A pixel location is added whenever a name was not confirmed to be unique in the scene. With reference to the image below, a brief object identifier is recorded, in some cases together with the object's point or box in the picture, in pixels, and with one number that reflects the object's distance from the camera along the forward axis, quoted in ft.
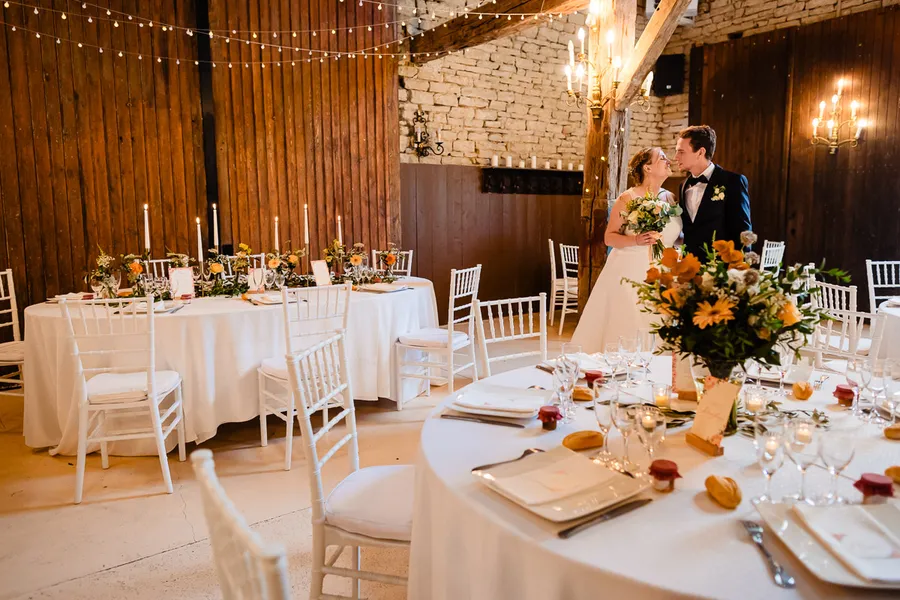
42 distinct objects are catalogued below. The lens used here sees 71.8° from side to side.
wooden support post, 14.58
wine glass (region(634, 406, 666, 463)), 4.47
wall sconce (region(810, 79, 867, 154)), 22.47
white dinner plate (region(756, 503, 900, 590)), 3.18
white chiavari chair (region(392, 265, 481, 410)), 13.58
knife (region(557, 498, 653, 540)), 3.72
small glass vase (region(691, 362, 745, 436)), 5.22
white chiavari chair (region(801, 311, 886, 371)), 8.93
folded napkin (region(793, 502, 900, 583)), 3.24
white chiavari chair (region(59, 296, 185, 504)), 9.83
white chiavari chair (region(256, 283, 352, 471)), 11.34
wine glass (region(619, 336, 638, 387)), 6.61
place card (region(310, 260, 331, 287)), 14.35
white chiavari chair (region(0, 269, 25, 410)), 12.60
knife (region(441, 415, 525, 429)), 5.59
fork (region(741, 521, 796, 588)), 3.24
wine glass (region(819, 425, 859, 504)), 3.91
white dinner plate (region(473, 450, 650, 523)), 3.90
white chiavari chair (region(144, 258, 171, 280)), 16.48
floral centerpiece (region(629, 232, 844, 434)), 4.97
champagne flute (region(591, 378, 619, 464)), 4.78
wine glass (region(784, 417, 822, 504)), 3.99
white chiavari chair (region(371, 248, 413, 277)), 17.94
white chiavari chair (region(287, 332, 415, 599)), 5.72
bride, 12.45
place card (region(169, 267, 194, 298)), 12.83
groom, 11.37
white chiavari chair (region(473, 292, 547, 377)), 8.38
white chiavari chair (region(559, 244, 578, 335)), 22.70
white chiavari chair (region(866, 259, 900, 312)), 22.04
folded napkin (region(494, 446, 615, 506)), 4.09
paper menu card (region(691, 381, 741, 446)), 4.86
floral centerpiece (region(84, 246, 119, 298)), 12.16
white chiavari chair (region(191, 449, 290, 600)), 2.63
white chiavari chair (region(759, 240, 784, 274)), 22.24
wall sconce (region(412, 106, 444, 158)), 22.44
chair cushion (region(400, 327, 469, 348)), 13.87
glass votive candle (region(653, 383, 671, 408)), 5.93
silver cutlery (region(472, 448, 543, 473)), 4.52
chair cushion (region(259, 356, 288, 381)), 11.48
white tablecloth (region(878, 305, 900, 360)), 11.39
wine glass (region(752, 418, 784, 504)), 4.06
